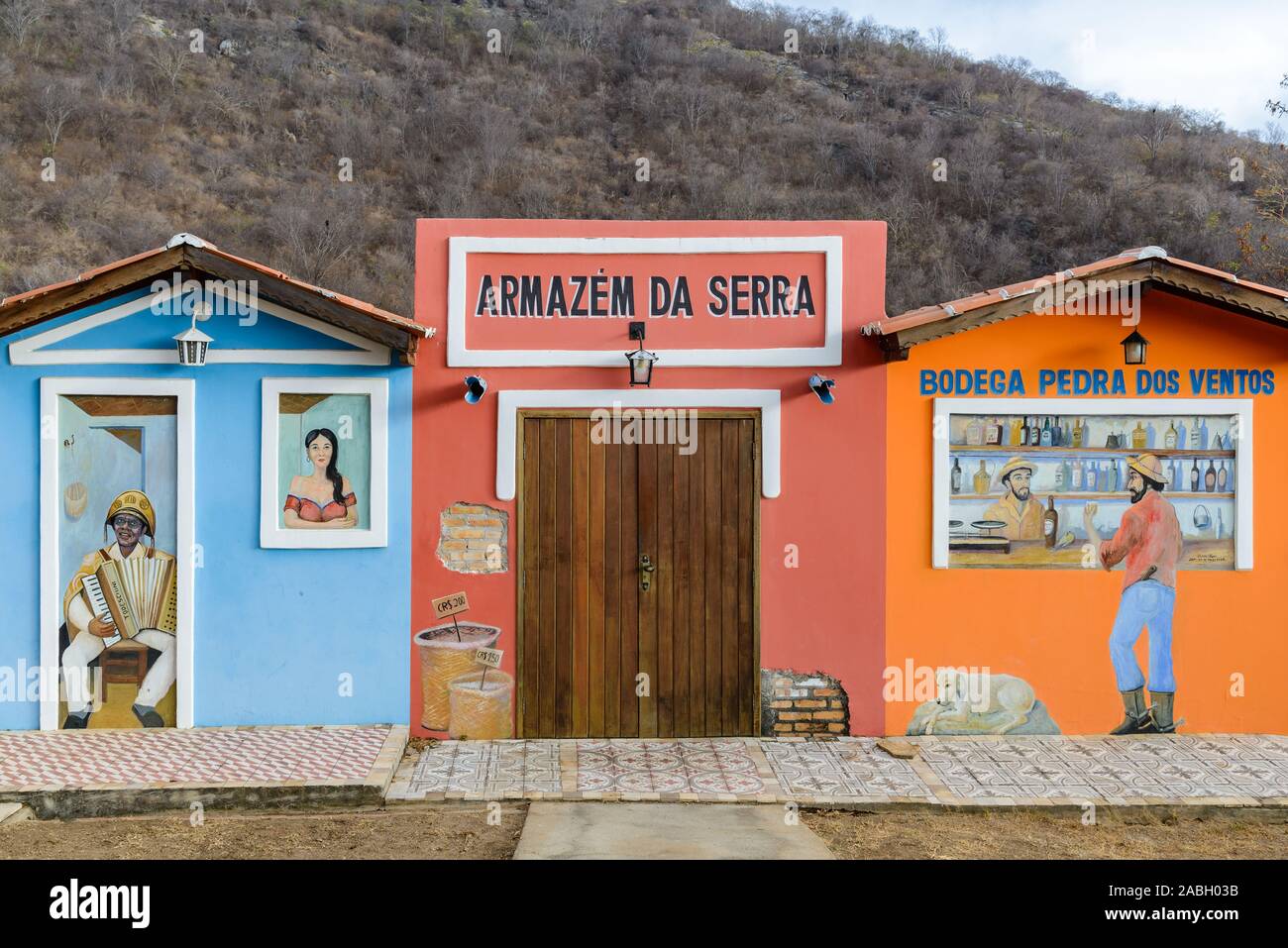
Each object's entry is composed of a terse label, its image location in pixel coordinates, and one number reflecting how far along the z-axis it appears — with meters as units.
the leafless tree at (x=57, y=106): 27.88
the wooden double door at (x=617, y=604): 8.36
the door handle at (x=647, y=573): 8.34
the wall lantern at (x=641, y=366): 8.10
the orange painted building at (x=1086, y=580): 8.38
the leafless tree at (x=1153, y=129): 30.58
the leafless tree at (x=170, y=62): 30.42
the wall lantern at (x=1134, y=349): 8.09
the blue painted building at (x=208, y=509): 8.11
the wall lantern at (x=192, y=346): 7.89
